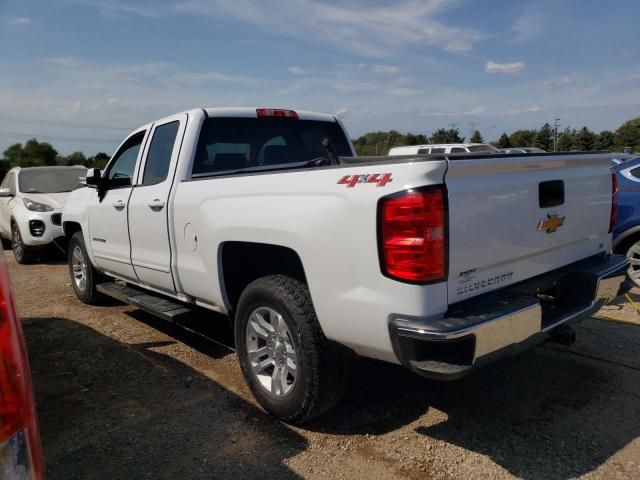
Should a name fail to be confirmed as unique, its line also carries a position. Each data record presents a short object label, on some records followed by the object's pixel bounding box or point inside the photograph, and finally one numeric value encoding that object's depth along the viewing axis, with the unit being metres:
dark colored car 6.02
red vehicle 1.25
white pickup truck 2.40
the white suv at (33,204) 8.91
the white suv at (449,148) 17.72
